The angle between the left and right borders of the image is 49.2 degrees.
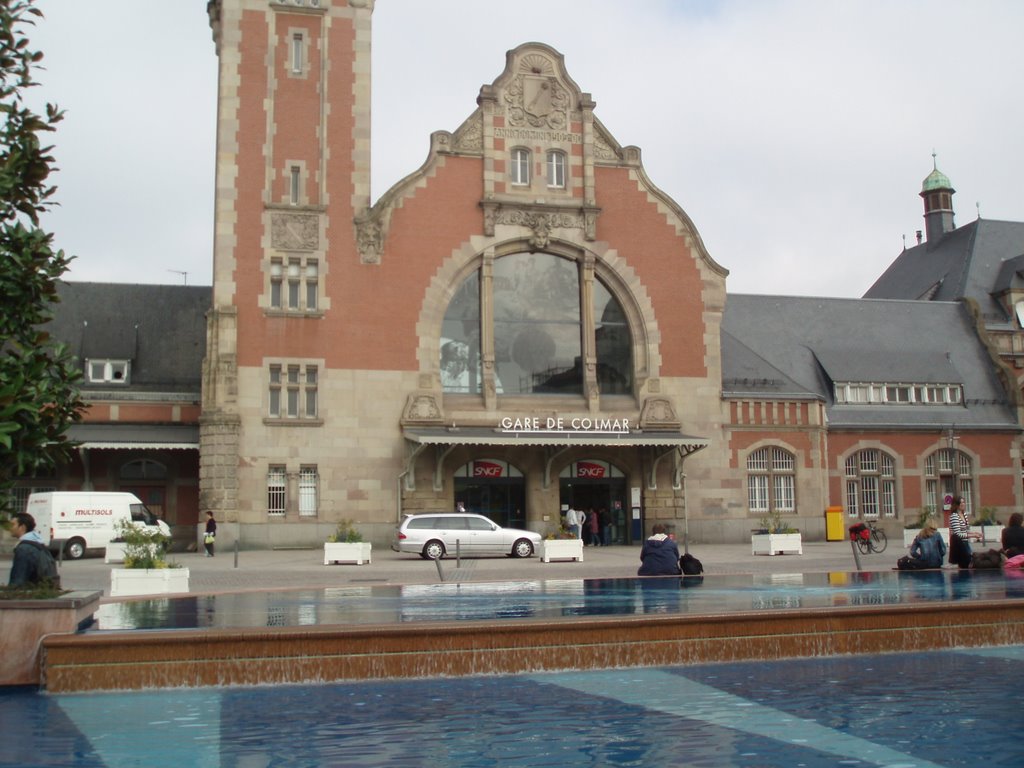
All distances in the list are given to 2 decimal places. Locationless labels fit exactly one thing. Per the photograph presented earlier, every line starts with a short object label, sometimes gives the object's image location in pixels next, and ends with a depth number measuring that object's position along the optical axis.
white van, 38.44
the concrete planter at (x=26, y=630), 11.90
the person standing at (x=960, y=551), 22.59
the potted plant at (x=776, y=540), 35.78
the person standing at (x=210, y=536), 36.25
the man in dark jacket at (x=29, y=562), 13.18
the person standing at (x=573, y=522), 39.78
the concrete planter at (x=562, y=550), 33.28
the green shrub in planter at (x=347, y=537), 32.91
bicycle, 35.22
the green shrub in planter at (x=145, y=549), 22.00
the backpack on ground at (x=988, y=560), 22.59
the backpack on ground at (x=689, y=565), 21.88
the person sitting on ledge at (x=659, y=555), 20.70
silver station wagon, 35.06
